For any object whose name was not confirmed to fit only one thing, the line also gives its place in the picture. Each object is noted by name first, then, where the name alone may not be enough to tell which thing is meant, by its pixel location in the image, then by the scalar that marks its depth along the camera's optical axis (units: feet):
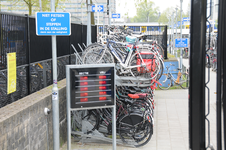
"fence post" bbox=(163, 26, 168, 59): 58.21
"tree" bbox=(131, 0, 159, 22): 338.13
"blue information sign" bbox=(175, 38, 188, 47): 57.36
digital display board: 17.60
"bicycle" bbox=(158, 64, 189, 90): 52.03
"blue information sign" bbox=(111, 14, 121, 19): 64.64
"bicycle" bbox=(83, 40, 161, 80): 25.13
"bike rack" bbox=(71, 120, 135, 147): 22.30
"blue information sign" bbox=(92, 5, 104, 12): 36.68
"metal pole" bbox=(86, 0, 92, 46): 30.29
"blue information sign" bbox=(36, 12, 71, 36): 14.39
